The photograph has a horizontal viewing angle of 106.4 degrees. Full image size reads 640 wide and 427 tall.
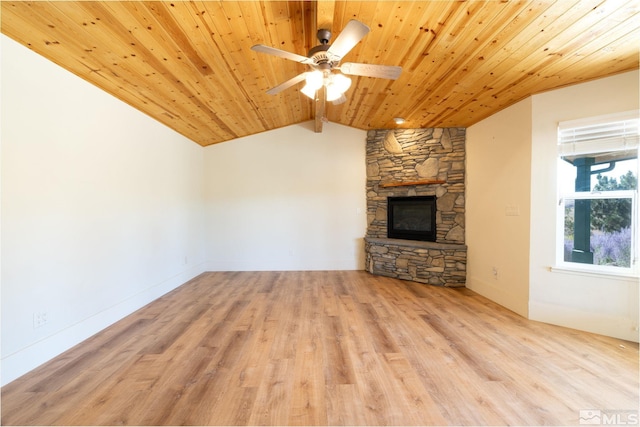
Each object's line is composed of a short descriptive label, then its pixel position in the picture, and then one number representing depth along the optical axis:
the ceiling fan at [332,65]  1.52
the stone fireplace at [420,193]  3.78
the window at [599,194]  2.26
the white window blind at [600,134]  2.24
